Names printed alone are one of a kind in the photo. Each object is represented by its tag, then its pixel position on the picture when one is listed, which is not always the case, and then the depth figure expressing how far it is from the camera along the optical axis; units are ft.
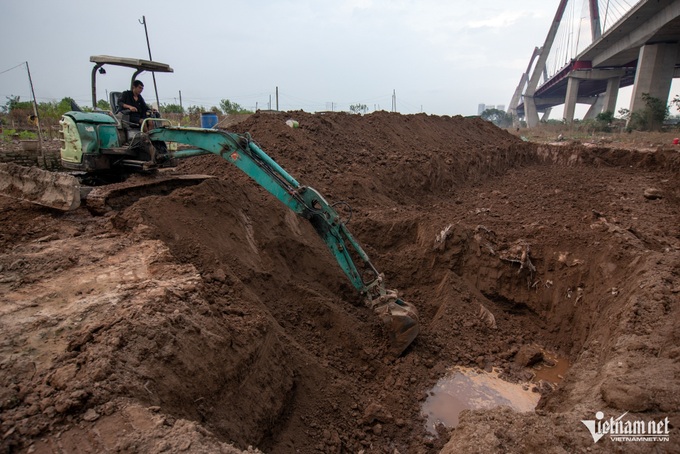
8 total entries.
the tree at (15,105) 76.87
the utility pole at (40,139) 39.23
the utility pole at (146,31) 39.78
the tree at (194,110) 93.27
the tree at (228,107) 100.58
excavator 15.85
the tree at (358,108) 148.72
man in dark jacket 19.84
